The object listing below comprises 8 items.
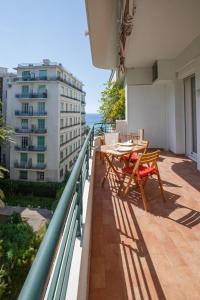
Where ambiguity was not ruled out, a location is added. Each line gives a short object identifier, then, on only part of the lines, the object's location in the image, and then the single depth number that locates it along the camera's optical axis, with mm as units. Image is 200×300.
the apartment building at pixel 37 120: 19334
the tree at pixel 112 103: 8252
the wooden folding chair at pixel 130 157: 3314
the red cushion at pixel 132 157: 3370
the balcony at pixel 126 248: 722
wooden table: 3196
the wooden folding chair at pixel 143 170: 2645
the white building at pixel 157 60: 3066
